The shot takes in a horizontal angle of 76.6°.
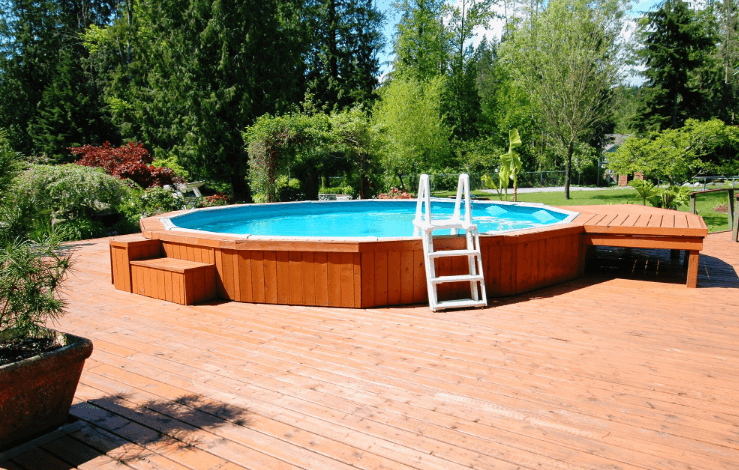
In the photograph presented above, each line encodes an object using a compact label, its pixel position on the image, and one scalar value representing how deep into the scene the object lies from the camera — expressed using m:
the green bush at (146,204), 10.80
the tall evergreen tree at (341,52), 28.23
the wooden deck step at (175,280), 4.82
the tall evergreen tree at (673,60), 22.89
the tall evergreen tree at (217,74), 18.41
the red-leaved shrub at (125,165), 11.66
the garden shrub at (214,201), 13.19
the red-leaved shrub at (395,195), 13.63
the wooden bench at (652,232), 5.28
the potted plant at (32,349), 2.12
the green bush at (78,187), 8.91
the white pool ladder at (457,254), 4.56
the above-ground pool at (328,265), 4.64
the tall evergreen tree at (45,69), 23.48
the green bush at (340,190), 16.00
